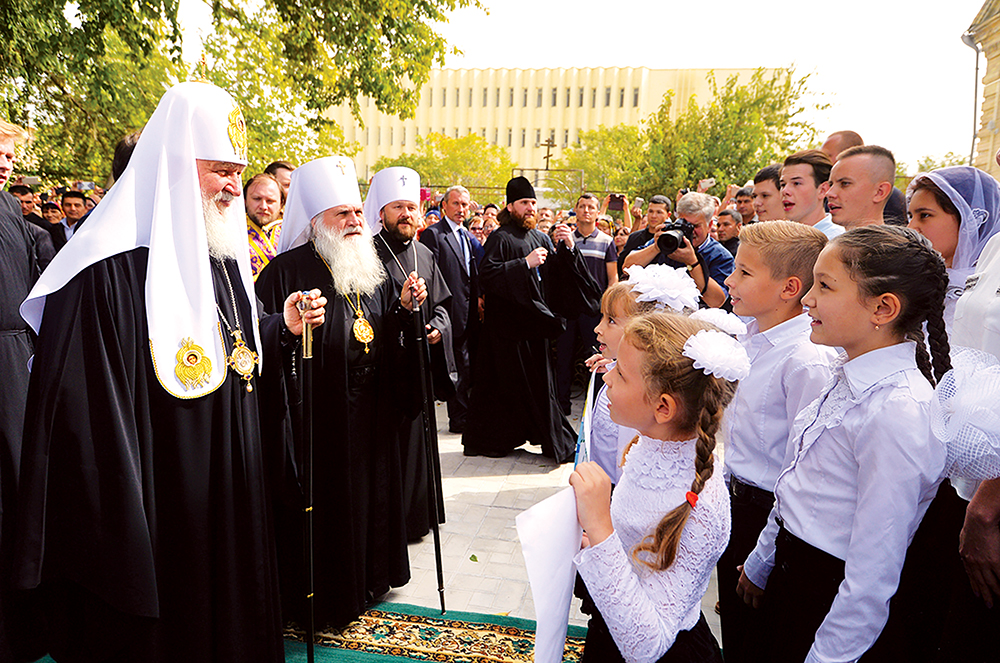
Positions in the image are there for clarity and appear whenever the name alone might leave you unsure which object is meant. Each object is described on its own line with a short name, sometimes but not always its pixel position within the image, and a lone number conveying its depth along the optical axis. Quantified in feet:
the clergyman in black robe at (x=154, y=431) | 6.89
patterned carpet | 10.90
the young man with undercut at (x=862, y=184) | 11.61
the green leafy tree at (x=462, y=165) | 189.67
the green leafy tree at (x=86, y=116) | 37.19
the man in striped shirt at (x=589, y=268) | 25.70
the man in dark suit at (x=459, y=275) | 22.82
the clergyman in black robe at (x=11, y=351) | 10.55
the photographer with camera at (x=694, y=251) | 13.76
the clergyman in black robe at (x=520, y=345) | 20.51
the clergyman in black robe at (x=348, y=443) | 11.39
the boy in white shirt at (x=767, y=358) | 8.21
